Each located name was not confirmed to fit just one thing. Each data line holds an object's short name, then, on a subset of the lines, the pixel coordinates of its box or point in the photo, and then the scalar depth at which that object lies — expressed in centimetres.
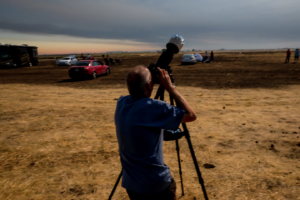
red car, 1590
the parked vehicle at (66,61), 3256
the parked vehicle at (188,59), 2639
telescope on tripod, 201
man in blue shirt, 144
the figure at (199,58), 3152
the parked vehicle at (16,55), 2553
